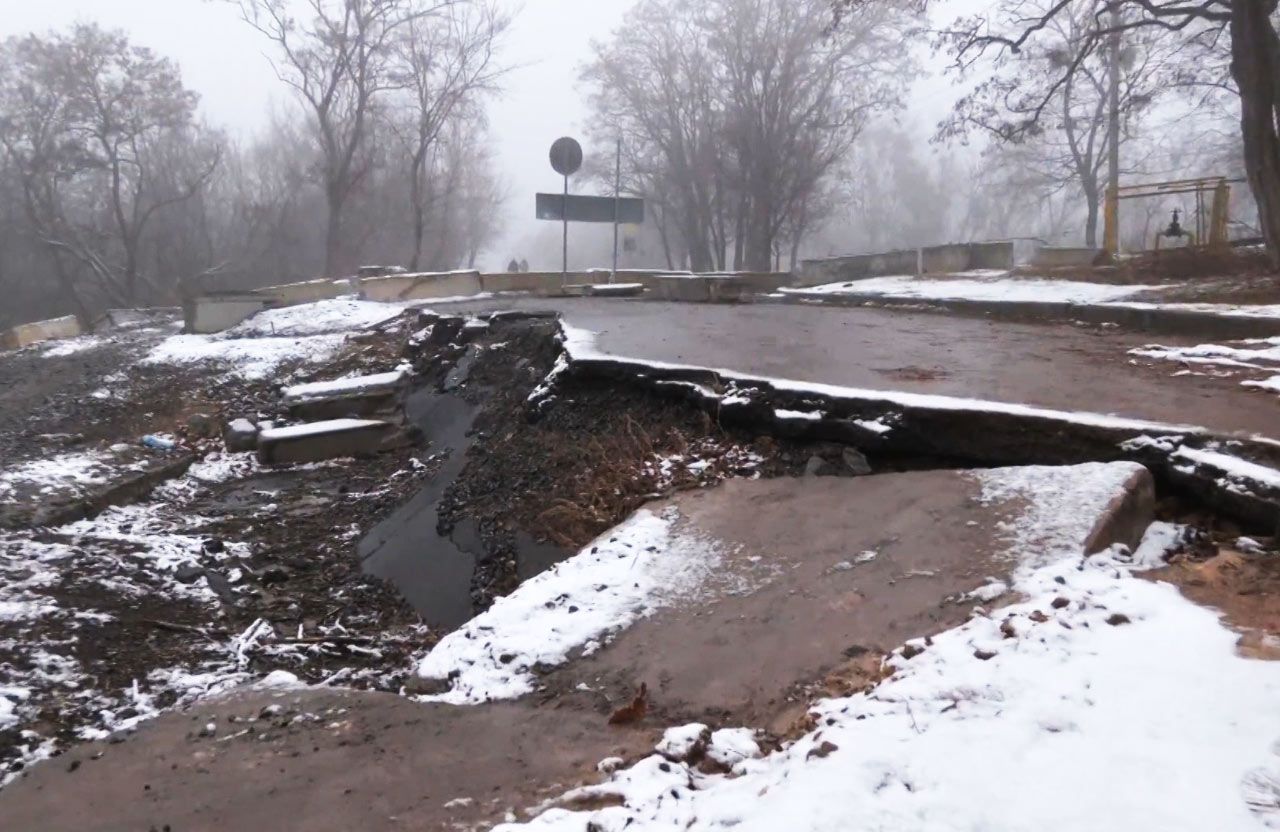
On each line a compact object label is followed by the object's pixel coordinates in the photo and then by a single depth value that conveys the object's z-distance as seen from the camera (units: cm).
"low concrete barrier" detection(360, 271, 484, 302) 1762
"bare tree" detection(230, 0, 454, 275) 3011
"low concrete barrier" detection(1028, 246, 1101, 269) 1742
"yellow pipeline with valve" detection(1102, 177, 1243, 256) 1498
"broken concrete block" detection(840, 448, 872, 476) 554
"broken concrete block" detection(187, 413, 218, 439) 1041
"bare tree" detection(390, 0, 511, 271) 3172
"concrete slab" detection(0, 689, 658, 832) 311
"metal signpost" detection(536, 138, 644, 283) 1852
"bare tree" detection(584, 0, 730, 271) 3350
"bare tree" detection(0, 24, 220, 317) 3388
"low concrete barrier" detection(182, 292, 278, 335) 1631
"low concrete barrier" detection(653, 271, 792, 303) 1534
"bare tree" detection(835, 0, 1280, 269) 1172
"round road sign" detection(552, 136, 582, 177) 1647
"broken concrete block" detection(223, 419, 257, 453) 986
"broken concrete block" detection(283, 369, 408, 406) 1024
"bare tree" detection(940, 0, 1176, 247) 1520
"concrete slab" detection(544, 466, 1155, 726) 366
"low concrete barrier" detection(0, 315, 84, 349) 1978
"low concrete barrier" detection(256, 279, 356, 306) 1909
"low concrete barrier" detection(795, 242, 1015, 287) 1936
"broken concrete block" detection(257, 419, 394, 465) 936
